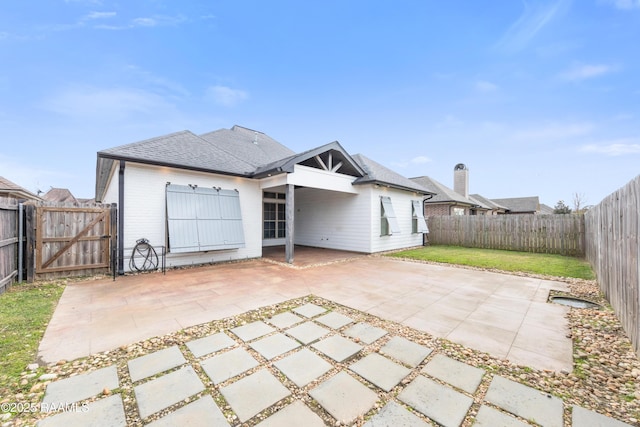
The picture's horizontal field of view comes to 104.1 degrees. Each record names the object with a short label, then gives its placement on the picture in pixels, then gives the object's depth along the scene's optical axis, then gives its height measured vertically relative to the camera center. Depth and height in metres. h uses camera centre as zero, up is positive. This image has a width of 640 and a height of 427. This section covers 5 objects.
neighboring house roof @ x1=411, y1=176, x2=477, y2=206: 17.58 +1.79
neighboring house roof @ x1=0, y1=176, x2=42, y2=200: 11.09 +1.42
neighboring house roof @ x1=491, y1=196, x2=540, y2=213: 31.03 +1.60
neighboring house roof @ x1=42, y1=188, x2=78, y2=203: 28.06 +3.05
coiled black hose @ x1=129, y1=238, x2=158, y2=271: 6.62 -0.99
